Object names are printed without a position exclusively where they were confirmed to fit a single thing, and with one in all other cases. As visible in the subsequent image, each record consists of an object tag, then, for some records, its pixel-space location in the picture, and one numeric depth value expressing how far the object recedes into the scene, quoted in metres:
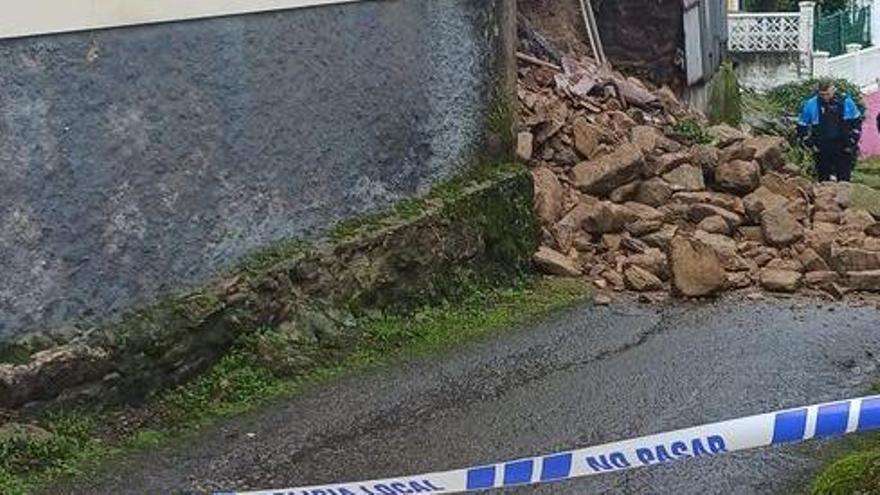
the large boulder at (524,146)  9.39
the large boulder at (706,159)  10.30
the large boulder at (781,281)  8.89
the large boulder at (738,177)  10.10
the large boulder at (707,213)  9.62
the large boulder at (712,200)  9.83
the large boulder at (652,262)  9.07
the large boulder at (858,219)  9.96
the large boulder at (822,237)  9.34
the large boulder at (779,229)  9.43
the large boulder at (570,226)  9.38
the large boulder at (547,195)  9.42
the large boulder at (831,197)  10.26
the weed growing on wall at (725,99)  15.04
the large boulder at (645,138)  10.25
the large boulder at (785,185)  10.25
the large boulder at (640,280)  8.88
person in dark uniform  12.28
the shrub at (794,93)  22.62
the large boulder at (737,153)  10.39
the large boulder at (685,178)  9.99
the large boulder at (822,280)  8.93
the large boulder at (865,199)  10.45
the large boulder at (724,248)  9.14
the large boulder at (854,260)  9.05
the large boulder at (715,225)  9.54
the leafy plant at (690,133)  11.08
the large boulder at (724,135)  10.98
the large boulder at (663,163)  10.07
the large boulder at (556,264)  9.05
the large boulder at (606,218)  9.39
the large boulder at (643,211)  9.56
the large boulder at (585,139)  10.00
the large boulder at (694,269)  8.73
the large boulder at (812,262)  9.16
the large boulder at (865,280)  8.88
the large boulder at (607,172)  9.71
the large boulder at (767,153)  10.58
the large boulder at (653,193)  9.82
